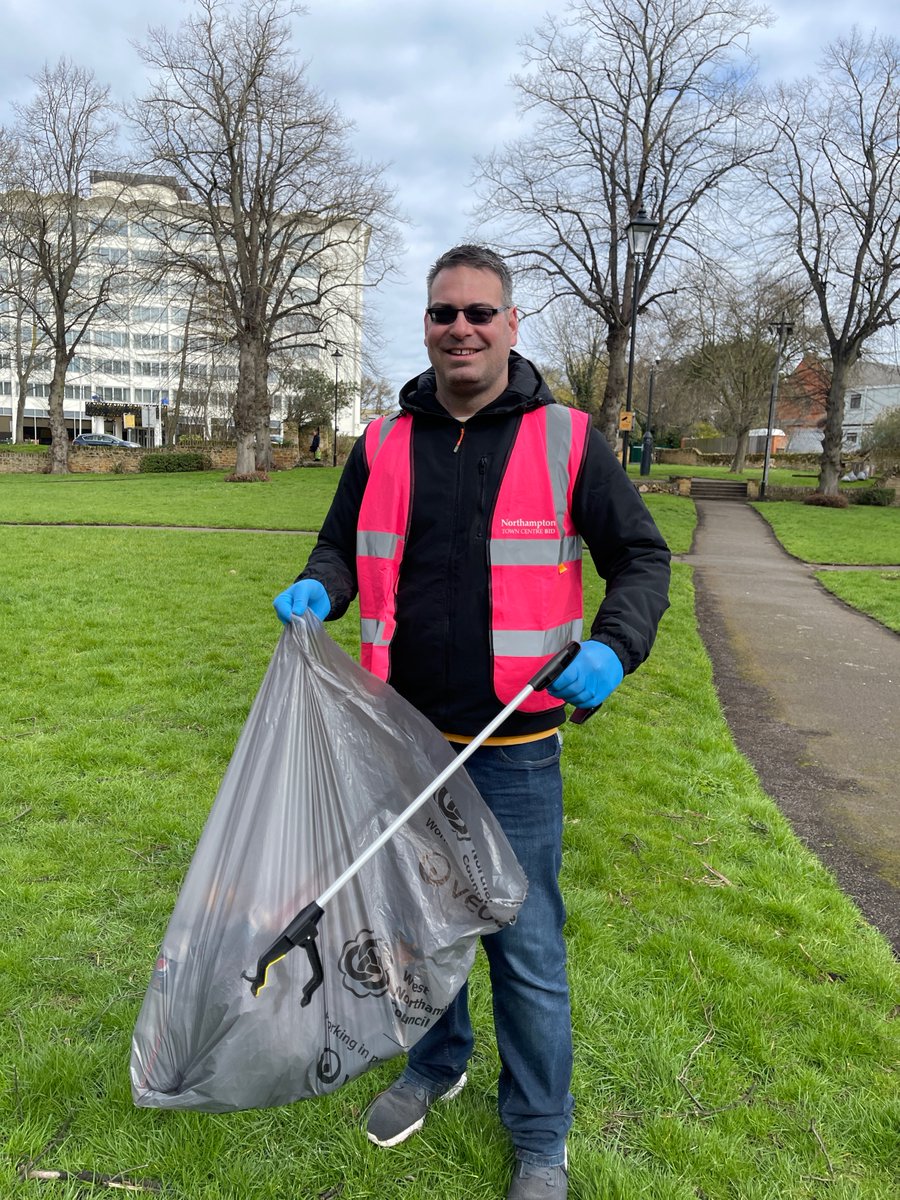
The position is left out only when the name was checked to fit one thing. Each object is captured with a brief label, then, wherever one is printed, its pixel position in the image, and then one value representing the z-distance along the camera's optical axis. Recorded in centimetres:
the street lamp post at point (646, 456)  3469
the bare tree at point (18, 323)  3012
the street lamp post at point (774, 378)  2622
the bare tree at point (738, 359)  3536
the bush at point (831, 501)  2733
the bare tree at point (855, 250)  2592
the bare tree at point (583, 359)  4344
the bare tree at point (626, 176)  2311
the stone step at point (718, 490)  3000
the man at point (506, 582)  191
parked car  5103
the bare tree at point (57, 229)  2831
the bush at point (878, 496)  2827
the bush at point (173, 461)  3359
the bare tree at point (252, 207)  2538
